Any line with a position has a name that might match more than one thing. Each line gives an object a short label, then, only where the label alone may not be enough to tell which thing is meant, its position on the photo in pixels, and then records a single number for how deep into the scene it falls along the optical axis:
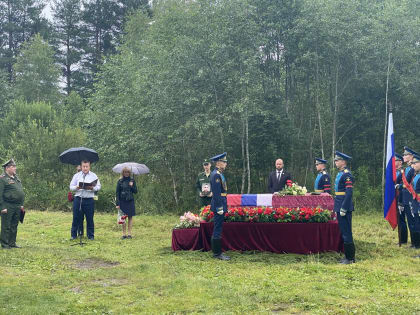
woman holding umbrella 11.23
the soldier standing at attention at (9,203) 9.52
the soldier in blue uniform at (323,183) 10.36
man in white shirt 10.93
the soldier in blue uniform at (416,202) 8.94
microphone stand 10.88
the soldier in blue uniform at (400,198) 10.22
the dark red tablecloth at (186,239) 9.26
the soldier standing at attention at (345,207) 8.05
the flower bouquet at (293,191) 9.90
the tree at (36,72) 35.00
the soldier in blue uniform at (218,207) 8.48
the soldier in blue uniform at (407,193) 9.52
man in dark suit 11.70
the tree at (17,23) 40.41
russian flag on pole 9.27
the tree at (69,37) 39.22
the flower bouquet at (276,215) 8.84
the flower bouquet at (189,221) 9.38
